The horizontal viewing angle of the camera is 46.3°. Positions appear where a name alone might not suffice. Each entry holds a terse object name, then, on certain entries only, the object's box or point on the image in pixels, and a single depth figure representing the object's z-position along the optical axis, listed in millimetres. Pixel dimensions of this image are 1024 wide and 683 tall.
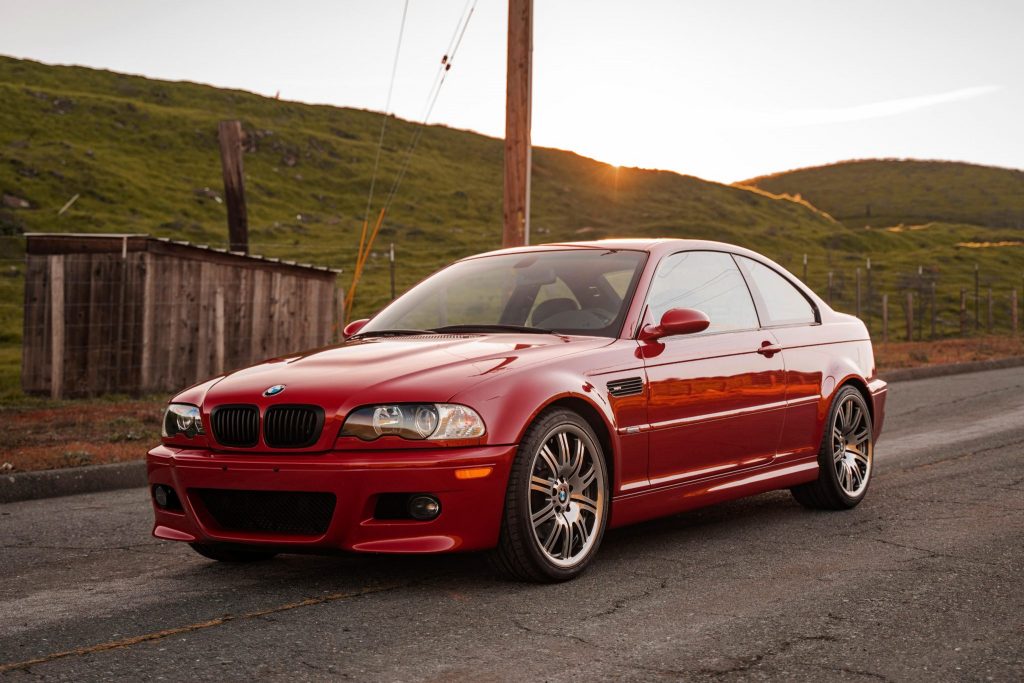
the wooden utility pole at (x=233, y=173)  17047
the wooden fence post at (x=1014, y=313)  35003
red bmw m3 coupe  4801
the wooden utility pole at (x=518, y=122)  12945
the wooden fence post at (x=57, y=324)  14320
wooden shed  14500
